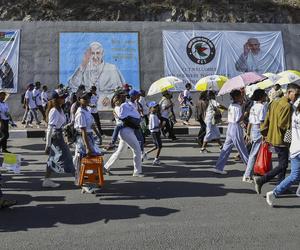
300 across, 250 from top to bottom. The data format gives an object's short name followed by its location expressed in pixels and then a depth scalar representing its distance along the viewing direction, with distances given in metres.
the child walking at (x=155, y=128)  10.45
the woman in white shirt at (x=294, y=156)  6.45
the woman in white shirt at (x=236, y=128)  8.81
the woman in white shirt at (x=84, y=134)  7.61
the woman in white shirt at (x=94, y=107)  14.21
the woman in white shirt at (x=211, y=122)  11.78
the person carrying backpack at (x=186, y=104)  19.30
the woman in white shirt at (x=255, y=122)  8.28
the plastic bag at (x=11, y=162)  7.43
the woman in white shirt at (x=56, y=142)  7.90
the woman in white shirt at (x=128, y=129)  8.73
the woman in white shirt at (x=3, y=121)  11.08
